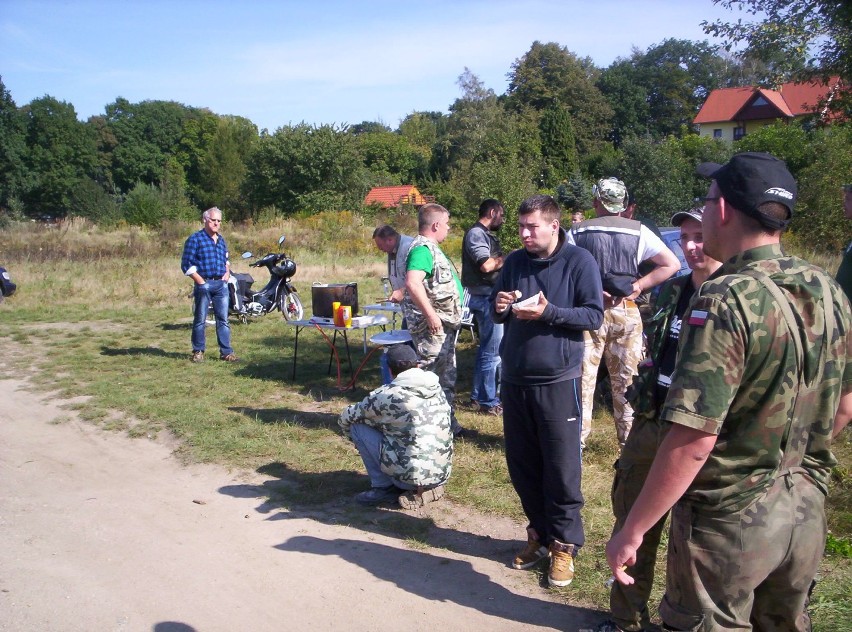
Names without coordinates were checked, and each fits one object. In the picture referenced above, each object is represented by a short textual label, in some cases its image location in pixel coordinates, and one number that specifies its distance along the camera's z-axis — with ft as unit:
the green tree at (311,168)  121.90
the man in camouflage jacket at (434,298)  19.22
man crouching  16.05
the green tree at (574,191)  96.07
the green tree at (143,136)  240.94
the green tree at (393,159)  191.62
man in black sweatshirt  13.02
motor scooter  43.52
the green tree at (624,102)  211.61
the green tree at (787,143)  74.64
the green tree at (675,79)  227.40
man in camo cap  16.79
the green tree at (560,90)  185.57
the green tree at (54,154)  197.57
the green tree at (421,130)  233.76
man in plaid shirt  31.71
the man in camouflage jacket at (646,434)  9.84
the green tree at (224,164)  191.11
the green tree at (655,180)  81.92
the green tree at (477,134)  113.15
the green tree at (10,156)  188.03
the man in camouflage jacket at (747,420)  6.75
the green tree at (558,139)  165.07
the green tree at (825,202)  62.39
